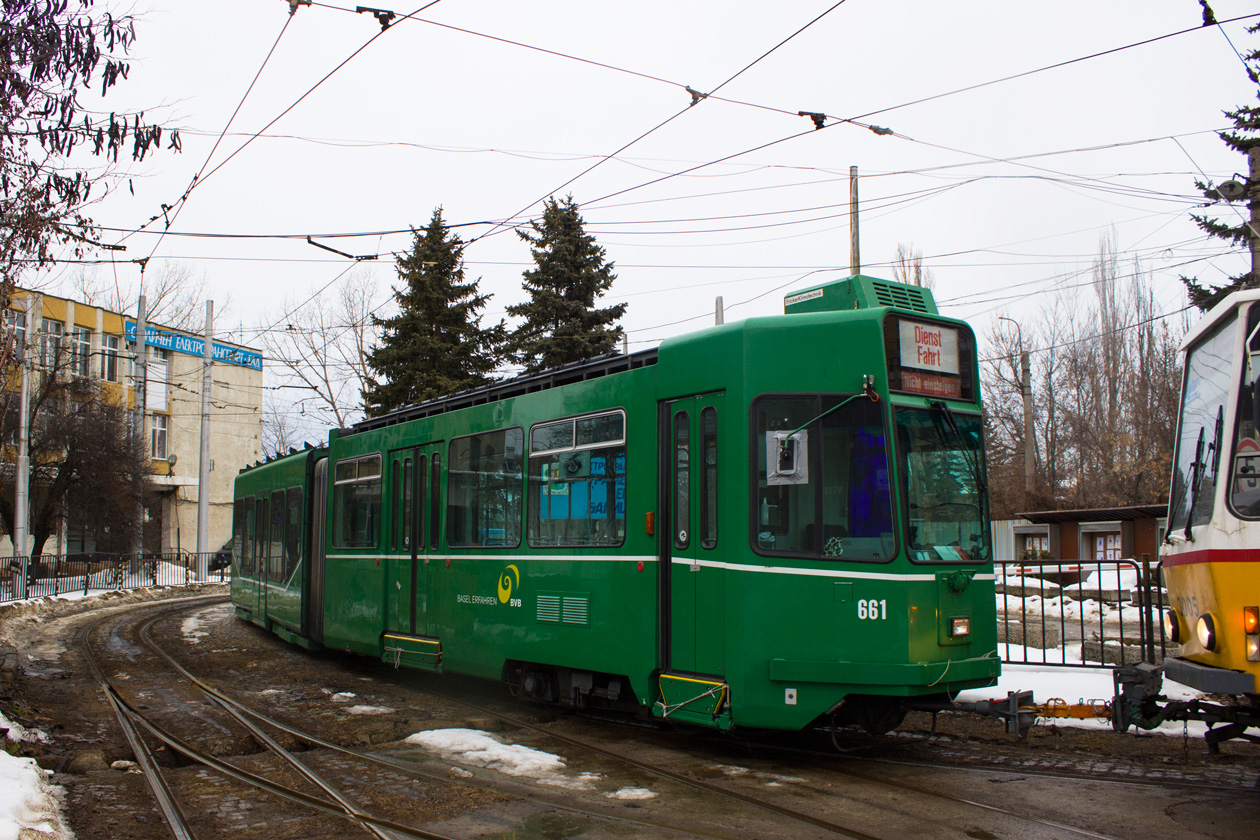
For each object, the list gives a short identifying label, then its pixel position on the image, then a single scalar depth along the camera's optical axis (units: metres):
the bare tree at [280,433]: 64.69
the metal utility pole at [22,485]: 27.84
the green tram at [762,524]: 6.89
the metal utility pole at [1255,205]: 13.05
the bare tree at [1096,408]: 37.78
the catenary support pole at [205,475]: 36.22
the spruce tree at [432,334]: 31.50
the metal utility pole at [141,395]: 37.75
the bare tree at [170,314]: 42.99
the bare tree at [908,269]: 41.44
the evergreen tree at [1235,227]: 22.77
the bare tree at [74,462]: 37.12
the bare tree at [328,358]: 39.44
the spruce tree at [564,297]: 28.30
